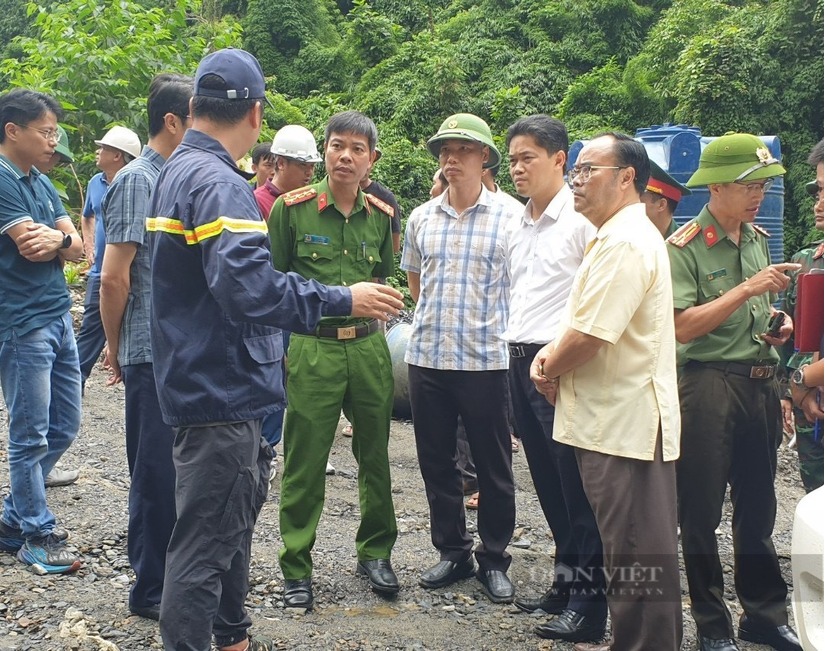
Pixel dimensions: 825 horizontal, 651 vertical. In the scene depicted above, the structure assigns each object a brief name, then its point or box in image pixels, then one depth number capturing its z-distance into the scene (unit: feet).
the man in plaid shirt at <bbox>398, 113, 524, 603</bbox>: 13.80
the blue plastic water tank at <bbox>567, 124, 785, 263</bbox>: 24.76
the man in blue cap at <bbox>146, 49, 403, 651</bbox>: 9.20
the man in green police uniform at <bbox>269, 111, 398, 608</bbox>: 13.30
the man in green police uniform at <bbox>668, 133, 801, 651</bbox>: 11.76
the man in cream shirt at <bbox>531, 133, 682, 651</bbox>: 9.71
